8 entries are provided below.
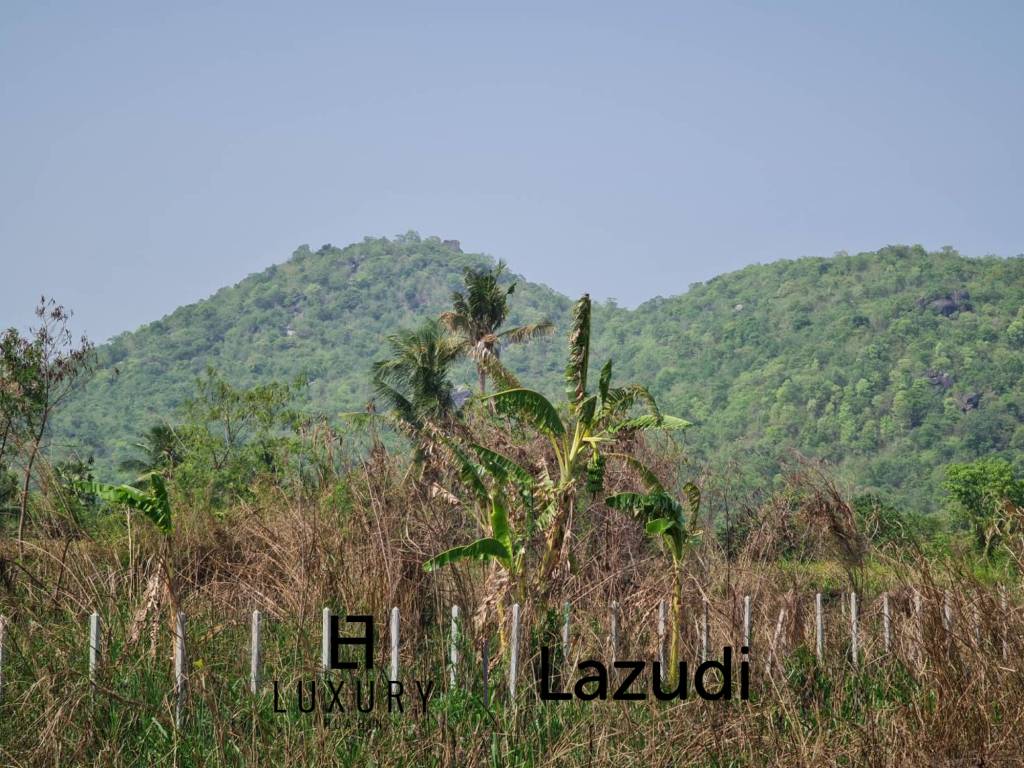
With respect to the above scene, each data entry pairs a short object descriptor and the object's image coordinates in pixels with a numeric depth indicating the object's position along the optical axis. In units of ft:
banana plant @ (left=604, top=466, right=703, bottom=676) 71.05
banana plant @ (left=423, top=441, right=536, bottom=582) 72.95
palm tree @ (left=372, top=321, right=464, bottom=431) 243.19
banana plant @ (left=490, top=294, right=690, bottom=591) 79.51
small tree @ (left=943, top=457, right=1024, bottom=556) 223.10
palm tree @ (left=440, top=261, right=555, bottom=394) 259.80
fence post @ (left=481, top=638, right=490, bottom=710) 47.81
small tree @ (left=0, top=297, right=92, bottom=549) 138.51
